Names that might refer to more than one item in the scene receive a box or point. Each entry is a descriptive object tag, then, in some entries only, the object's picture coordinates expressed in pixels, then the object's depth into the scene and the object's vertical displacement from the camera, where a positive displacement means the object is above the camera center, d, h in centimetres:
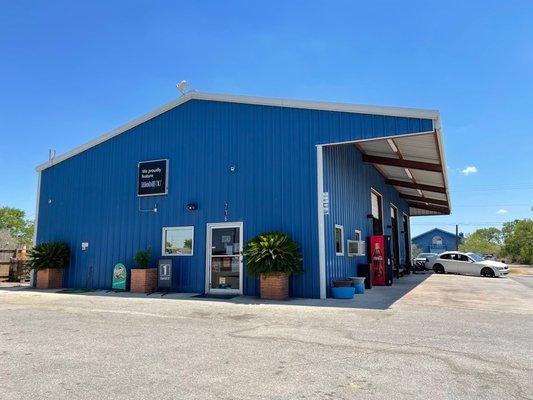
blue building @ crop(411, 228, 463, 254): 6562 +245
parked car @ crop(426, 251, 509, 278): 2269 -46
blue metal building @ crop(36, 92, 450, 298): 1168 +236
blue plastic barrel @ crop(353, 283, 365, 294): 1297 -94
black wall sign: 1396 +264
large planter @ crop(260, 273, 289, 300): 1105 -75
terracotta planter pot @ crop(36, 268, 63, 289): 1482 -69
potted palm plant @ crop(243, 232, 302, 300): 1090 -11
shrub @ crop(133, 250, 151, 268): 1312 -3
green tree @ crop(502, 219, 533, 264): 4381 +141
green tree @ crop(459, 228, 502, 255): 6300 +246
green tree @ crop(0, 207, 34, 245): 5791 +483
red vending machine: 1603 -19
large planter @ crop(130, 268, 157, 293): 1291 -67
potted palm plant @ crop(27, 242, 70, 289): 1470 -12
